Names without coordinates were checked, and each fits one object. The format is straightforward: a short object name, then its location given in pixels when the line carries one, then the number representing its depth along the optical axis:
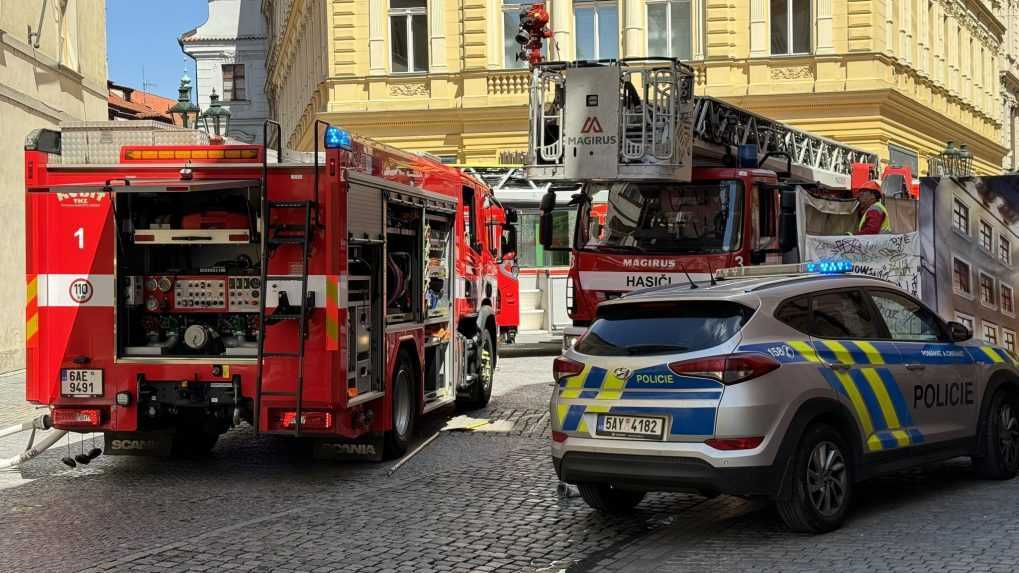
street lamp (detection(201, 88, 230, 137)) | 27.69
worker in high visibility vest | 13.59
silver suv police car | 7.29
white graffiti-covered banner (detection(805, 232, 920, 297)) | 13.15
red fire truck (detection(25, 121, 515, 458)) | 9.65
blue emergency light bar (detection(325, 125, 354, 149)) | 9.57
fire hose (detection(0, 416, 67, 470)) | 10.09
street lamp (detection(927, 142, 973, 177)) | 32.47
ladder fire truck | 13.27
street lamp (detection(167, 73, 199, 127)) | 28.39
